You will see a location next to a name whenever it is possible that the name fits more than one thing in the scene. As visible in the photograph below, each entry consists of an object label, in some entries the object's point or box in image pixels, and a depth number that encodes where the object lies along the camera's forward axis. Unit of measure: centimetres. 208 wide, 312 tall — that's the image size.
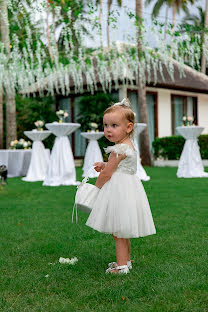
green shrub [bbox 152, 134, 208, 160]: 1631
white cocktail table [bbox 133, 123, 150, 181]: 1027
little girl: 289
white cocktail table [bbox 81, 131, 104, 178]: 1282
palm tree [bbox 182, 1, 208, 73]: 3501
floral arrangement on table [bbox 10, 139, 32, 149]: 1272
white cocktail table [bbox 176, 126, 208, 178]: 1110
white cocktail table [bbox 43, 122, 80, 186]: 965
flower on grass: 329
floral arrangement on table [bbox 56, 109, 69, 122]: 1081
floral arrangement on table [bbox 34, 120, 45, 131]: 1198
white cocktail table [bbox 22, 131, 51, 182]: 1137
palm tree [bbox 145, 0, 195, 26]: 3225
